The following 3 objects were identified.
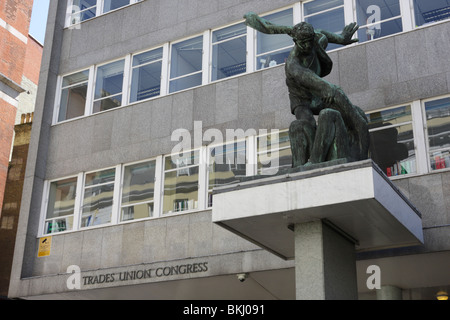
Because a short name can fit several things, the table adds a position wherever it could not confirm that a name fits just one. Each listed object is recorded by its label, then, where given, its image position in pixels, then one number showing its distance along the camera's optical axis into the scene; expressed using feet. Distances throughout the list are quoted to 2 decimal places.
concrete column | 32.30
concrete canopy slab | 31.68
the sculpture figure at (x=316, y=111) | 34.60
